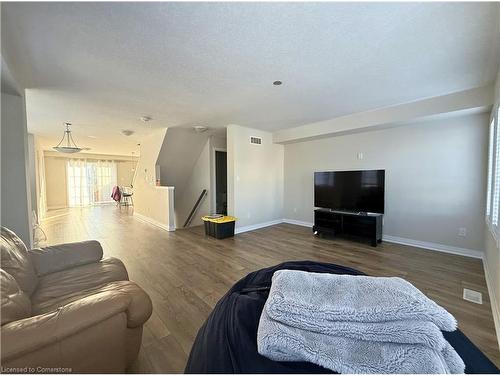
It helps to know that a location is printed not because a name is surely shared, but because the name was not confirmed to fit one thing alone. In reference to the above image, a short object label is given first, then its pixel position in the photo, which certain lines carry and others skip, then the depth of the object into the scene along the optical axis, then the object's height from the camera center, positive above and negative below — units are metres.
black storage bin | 4.16 -0.99
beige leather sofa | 0.88 -0.72
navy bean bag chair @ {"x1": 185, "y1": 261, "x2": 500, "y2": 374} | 0.57 -0.52
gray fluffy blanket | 0.54 -0.44
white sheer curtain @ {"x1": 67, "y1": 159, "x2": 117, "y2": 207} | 8.82 +0.01
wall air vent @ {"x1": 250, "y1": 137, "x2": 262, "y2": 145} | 4.83 +0.95
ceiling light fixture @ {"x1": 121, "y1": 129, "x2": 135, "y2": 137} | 4.83 +1.18
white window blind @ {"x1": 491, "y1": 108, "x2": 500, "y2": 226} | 2.00 -0.05
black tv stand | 3.64 -0.83
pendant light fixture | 4.17 +1.18
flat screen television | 3.65 -0.20
